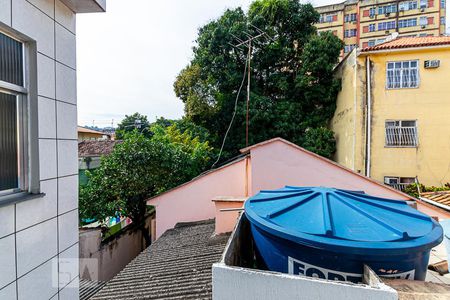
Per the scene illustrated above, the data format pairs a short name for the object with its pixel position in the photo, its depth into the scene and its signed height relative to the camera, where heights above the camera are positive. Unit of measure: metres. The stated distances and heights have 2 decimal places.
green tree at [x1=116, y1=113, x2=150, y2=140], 44.39 +4.51
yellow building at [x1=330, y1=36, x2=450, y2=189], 12.27 +1.67
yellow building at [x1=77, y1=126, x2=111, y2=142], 31.35 +1.63
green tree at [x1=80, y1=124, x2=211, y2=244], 9.51 -1.24
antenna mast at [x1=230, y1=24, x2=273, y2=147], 15.37 +6.79
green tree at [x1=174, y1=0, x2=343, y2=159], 15.36 +4.42
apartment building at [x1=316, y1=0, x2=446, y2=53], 31.03 +16.20
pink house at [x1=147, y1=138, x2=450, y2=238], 5.87 -0.74
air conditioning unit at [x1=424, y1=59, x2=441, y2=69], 12.20 +3.90
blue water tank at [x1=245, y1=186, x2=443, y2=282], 2.21 -0.85
